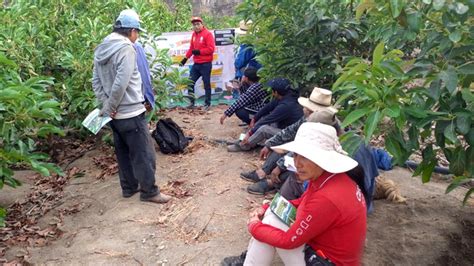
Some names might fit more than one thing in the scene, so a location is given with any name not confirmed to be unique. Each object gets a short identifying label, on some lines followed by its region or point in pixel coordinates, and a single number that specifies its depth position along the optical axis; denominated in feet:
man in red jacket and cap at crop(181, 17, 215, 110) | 29.12
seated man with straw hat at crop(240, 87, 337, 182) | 13.89
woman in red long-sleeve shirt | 8.37
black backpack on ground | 20.49
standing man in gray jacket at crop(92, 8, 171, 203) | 14.08
